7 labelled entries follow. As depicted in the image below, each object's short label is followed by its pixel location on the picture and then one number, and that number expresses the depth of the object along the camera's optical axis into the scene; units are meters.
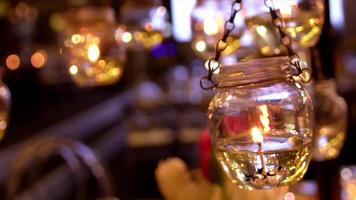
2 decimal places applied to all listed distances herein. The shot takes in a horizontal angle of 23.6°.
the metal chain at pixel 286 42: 0.63
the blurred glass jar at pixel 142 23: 1.11
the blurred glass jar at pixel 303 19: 0.83
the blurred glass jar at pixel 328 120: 0.93
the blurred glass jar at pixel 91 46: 1.04
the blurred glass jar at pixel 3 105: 0.87
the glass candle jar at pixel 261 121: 0.60
